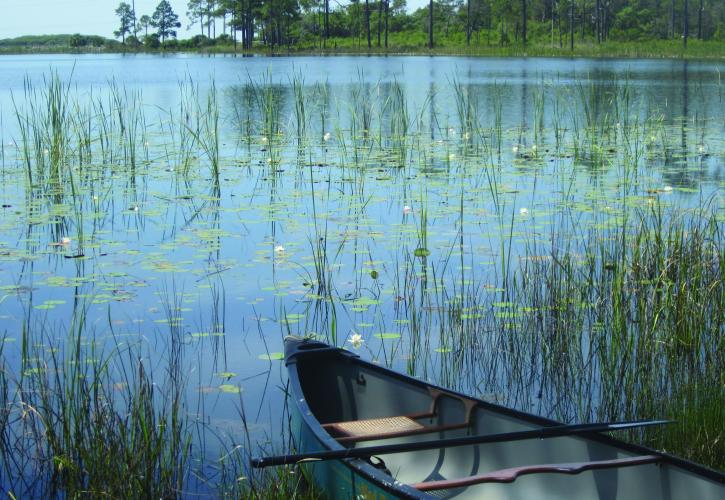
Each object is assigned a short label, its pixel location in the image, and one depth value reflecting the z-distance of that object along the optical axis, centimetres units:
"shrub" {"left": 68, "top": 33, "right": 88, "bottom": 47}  9431
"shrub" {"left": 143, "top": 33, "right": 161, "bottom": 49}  8762
